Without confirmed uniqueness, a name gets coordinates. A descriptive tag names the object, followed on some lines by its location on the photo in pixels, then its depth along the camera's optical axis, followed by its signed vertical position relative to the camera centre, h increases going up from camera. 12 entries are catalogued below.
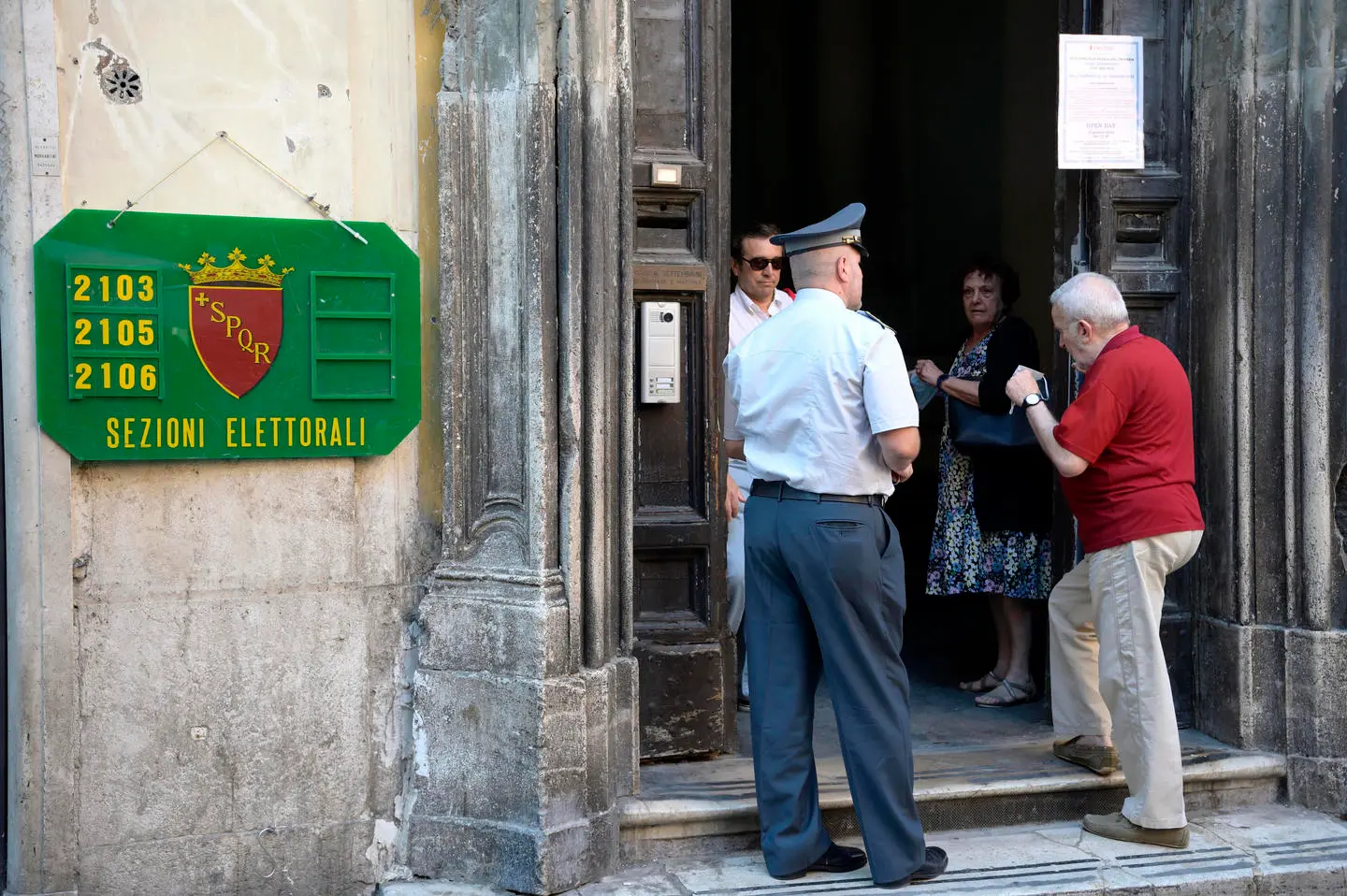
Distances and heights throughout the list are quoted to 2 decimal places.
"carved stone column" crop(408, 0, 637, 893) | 4.25 -0.15
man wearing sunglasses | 5.47 +0.45
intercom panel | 4.83 +0.17
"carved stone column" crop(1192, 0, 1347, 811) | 4.98 +0.10
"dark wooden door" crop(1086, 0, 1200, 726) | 5.26 +0.68
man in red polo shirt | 4.44 -0.33
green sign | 3.98 +0.18
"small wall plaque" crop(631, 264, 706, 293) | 4.80 +0.41
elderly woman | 5.67 -0.42
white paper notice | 5.20 +1.04
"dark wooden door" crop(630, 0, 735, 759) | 4.82 +0.03
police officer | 4.11 -0.44
